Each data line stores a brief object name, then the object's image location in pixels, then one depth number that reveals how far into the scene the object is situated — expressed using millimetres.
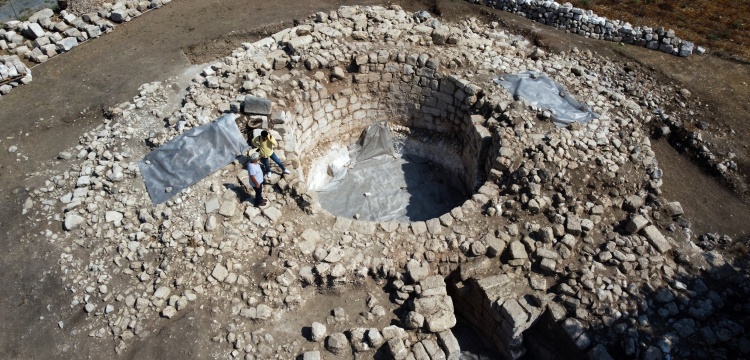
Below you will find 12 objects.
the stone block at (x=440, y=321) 6766
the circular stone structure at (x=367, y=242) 6812
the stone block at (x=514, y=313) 6793
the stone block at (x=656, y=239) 7352
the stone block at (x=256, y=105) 9062
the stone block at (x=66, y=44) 11625
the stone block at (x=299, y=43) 10359
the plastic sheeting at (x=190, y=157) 8172
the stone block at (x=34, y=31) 11688
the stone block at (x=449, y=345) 6648
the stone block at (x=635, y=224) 7531
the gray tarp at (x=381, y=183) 9719
